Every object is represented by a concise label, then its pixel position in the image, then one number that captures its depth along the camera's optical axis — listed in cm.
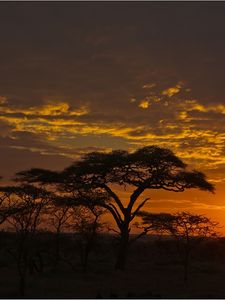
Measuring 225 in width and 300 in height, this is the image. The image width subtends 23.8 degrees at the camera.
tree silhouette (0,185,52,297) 2768
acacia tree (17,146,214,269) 3597
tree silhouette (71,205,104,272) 3685
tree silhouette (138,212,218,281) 3522
